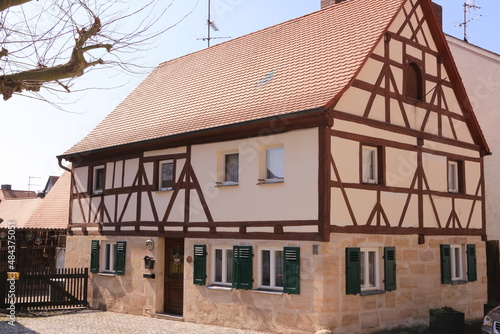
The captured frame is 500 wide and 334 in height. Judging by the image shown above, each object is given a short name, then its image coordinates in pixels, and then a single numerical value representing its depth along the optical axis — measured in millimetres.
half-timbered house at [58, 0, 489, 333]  12414
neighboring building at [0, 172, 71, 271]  22984
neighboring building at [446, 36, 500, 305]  18578
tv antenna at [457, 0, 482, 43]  22406
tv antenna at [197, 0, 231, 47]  24061
